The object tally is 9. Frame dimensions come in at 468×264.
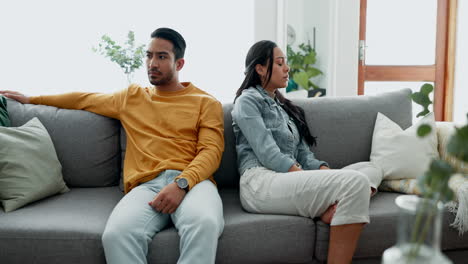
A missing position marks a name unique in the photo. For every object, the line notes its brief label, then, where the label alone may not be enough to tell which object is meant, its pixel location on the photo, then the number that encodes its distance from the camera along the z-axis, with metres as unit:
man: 1.45
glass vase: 0.69
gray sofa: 1.53
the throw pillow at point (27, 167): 1.69
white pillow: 1.97
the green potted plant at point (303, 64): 3.51
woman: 1.56
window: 3.73
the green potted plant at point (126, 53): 2.97
